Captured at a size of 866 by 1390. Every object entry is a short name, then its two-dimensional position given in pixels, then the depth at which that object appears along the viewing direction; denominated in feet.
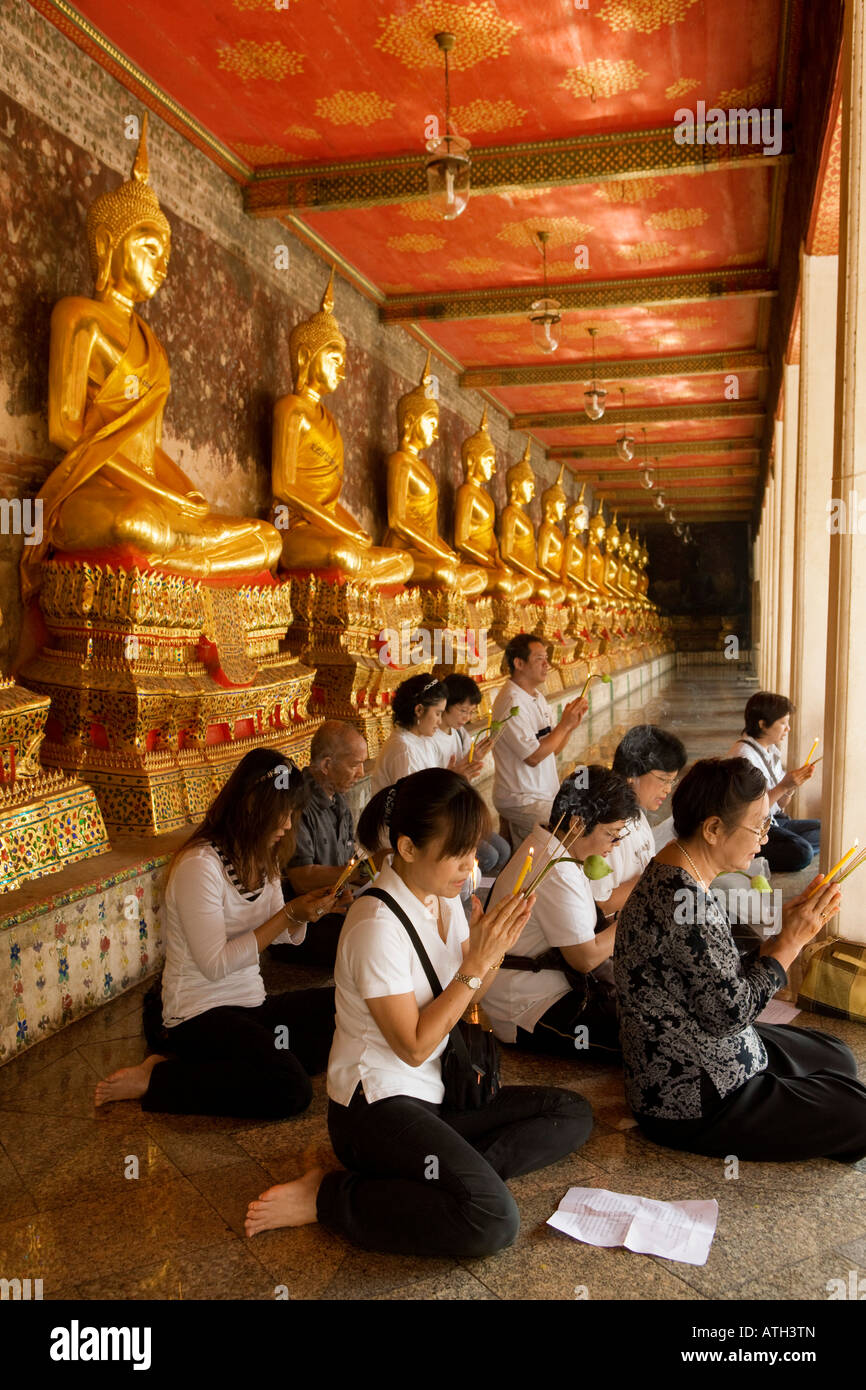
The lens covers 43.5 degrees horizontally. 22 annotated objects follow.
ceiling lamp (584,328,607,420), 28.14
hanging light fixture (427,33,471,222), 14.83
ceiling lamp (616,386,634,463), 37.70
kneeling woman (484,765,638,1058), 9.25
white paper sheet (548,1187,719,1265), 6.91
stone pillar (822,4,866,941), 10.51
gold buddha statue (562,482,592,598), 52.65
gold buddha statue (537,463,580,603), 44.11
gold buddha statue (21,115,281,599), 14.19
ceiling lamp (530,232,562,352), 22.31
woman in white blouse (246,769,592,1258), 6.72
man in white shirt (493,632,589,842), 17.08
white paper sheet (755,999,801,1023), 10.74
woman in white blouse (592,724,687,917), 11.12
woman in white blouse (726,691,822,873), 15.23
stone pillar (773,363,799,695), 27.22
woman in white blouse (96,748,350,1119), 8.75
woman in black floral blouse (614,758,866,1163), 7.54
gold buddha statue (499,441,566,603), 38.58
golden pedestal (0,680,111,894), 11.05
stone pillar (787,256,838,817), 19.97
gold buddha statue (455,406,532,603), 33.94
